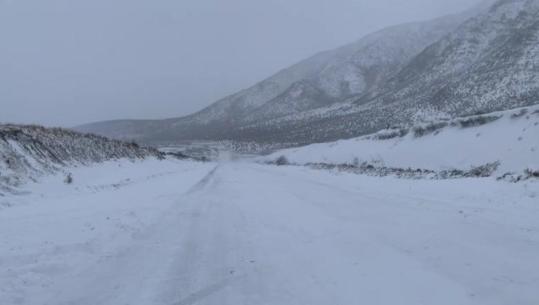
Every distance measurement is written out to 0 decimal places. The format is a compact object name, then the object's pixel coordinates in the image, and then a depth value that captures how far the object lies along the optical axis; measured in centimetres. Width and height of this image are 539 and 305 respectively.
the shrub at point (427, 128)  3388
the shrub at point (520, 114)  2575
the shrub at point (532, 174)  1189
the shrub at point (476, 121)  2844
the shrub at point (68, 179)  1847
